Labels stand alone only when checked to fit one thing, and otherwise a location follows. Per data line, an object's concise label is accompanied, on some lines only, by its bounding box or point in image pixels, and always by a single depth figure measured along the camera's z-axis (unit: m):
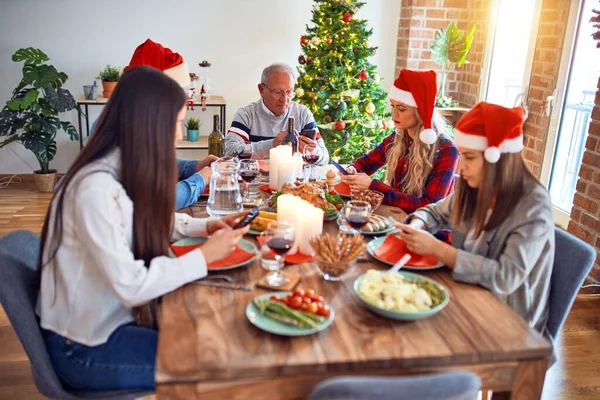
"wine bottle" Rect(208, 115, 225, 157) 2.75
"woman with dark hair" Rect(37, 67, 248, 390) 1.34
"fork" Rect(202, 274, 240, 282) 1.45
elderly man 3.17
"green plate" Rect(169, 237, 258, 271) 1.57
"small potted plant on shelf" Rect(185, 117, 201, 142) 4.79
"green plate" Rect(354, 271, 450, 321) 1.25
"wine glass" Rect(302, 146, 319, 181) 2.33
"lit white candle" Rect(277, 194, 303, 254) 1.64
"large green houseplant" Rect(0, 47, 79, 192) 4.30
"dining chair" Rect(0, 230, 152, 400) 1.40
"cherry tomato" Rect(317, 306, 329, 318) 1.26
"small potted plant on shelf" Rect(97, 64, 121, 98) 4.53
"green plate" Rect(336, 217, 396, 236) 1.82
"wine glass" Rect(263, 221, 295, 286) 1.43
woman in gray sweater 1.46
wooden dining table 1.10
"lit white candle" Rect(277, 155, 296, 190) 2.22
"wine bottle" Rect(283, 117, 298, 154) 2.59
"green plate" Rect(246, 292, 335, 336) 1.19
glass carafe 1.93
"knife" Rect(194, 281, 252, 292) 1.41
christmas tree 4.17
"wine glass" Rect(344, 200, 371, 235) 1.70
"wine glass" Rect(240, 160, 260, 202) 2.18
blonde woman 2.22
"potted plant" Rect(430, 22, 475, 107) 4.42
